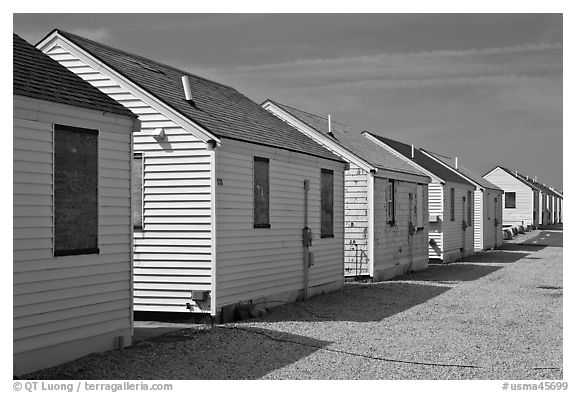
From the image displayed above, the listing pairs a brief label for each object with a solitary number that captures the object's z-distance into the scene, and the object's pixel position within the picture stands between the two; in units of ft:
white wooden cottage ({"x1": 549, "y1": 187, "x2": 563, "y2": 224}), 294.66
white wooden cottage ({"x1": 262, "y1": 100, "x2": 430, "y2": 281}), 73.00
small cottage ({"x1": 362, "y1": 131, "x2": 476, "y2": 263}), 99.25
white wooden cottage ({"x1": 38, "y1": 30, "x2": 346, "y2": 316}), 44.39
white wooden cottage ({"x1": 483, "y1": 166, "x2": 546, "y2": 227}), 211.82
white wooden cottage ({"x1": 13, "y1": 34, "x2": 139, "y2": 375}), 29.86
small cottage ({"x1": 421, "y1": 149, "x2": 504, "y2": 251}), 124.26
